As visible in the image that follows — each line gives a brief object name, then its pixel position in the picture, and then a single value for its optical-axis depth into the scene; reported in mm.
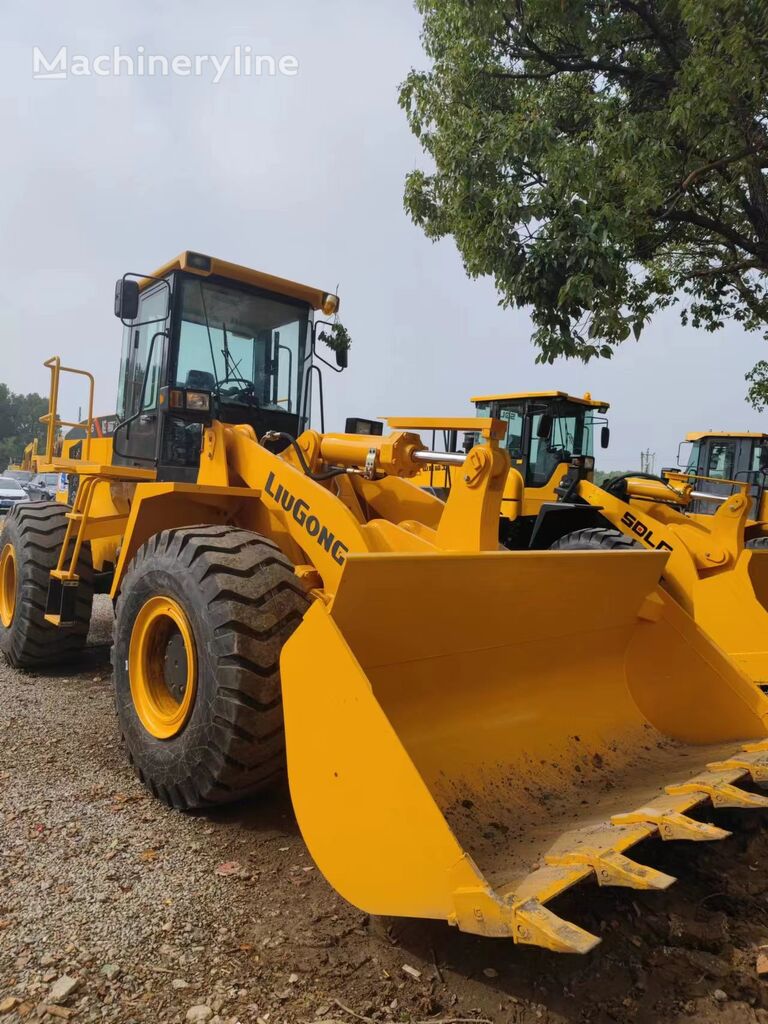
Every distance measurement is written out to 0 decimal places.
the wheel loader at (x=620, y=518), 5918
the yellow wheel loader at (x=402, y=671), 2256
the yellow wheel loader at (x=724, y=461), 12711
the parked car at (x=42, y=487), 23025
